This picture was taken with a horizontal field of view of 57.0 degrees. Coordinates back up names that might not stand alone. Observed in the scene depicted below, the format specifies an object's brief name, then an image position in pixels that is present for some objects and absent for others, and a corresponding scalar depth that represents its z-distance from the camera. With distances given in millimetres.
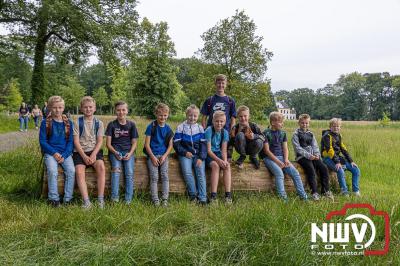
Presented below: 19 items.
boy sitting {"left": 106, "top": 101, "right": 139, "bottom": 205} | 5727
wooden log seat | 5801
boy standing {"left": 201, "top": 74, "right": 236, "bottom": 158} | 6832
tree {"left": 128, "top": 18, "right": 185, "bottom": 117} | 41406
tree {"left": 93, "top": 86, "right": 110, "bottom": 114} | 67875
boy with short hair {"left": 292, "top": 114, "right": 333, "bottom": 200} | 6520
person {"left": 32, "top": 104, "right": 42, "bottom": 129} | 22688
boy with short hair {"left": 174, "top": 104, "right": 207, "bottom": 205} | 5980
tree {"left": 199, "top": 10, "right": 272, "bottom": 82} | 28031
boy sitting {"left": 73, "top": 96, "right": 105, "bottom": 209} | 5562
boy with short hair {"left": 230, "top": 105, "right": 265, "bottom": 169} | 6297
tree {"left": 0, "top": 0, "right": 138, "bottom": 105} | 18109
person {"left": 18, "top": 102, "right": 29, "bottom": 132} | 19969
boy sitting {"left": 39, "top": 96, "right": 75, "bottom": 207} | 5430
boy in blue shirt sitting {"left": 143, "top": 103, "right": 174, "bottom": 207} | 5852
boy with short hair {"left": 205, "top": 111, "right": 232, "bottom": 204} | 6016
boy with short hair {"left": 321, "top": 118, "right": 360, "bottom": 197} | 6777
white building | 129238
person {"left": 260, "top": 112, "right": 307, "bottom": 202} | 6273
